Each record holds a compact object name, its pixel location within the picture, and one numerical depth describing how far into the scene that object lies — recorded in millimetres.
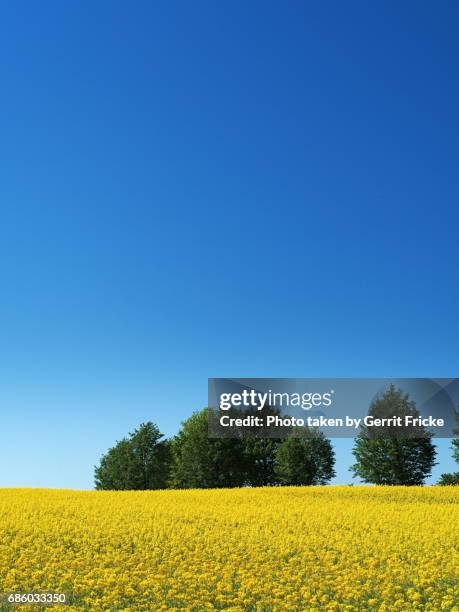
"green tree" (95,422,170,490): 84625
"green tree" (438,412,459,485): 66931
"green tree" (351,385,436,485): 68688
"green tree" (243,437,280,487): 78438
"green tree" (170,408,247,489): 77562
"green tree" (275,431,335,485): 75000
